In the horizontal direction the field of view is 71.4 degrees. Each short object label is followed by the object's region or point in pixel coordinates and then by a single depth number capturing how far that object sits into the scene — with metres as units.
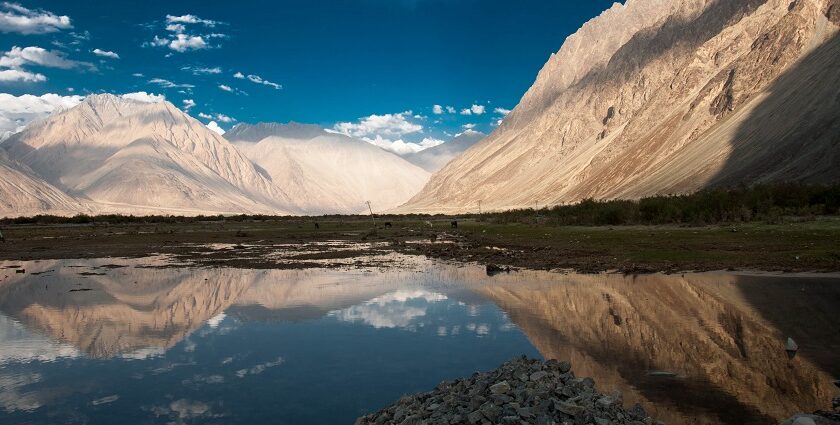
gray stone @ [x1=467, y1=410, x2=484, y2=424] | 7.09
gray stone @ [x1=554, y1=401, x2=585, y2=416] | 7.07
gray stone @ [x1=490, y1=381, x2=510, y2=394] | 7.91
